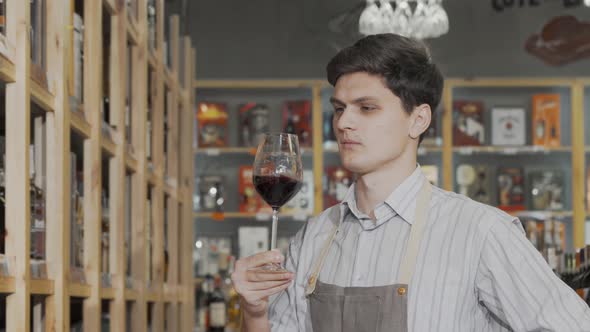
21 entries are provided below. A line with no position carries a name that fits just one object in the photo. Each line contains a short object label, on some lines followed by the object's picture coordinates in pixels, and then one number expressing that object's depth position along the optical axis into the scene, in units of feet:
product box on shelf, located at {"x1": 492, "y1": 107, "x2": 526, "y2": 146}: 24.02
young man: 6.30
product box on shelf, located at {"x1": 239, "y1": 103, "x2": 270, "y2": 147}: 24.02
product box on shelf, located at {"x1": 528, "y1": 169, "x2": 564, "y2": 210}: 23.77
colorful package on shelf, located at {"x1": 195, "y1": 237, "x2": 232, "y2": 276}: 22.99
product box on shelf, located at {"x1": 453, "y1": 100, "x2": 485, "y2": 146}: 23.86
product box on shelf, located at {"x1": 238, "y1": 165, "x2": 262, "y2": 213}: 23.81
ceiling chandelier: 19.61
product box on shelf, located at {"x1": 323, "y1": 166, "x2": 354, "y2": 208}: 23.82
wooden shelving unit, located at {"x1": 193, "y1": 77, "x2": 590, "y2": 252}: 23.24
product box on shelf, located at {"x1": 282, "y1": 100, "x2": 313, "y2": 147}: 23.89
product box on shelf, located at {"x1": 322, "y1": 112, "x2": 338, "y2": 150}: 23.61
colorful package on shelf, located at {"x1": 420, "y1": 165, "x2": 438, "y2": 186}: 23.71
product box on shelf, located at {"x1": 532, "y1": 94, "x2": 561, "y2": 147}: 23.73
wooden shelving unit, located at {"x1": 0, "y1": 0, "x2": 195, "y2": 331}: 7.15
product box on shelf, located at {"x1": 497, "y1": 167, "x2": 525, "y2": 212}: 23.98
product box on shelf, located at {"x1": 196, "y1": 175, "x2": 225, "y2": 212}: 23.86
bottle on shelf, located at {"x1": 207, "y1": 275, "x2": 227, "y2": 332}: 21.85
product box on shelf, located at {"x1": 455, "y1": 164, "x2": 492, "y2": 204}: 23.94
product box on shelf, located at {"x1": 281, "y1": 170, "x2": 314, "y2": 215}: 23.43
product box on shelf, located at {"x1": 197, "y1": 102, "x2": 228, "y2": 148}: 23.94
